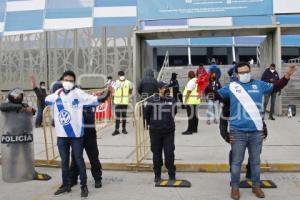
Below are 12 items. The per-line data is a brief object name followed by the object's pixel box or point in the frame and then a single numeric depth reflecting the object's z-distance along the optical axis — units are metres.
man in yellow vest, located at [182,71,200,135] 12.17
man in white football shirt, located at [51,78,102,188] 7.12
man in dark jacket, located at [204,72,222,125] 13.80
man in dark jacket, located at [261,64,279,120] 14.71
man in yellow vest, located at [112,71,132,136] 12.37
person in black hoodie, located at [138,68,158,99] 11.42
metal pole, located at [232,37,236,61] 33.81
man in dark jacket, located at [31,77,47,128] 14.32
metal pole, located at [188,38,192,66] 33.66
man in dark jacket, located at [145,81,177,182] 7.20
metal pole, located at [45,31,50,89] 24.48
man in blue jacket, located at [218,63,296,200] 6.47
